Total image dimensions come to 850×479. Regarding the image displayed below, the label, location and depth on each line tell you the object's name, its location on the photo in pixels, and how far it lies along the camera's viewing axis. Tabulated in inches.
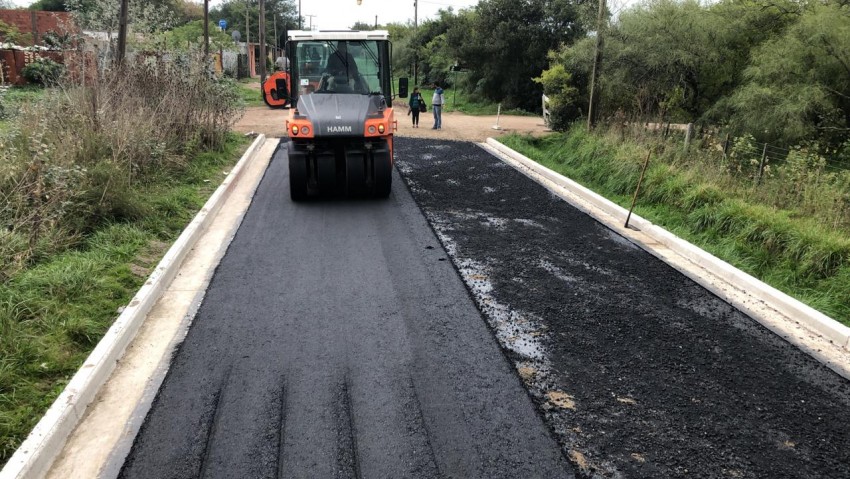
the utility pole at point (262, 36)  1278.7
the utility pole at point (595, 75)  692.1
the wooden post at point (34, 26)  1393.7
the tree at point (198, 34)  1454.1
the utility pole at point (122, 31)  508.7
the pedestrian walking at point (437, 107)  896.9
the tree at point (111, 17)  593.9
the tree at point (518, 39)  1192.8
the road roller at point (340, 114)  402.0
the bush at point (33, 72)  1090.2
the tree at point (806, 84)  507.5
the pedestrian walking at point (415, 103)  906.1
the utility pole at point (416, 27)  1723.7
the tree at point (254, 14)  2881.4
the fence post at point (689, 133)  559.6
